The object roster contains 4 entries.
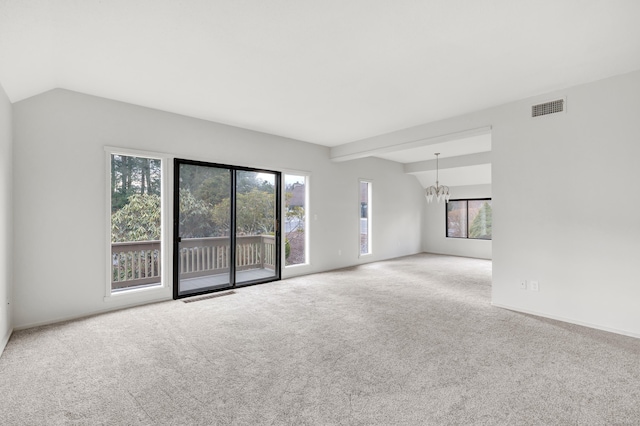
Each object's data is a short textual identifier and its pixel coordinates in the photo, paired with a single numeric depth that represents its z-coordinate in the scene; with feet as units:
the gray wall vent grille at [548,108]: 11.66
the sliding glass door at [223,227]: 14.97
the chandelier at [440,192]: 23.03
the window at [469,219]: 27.91
